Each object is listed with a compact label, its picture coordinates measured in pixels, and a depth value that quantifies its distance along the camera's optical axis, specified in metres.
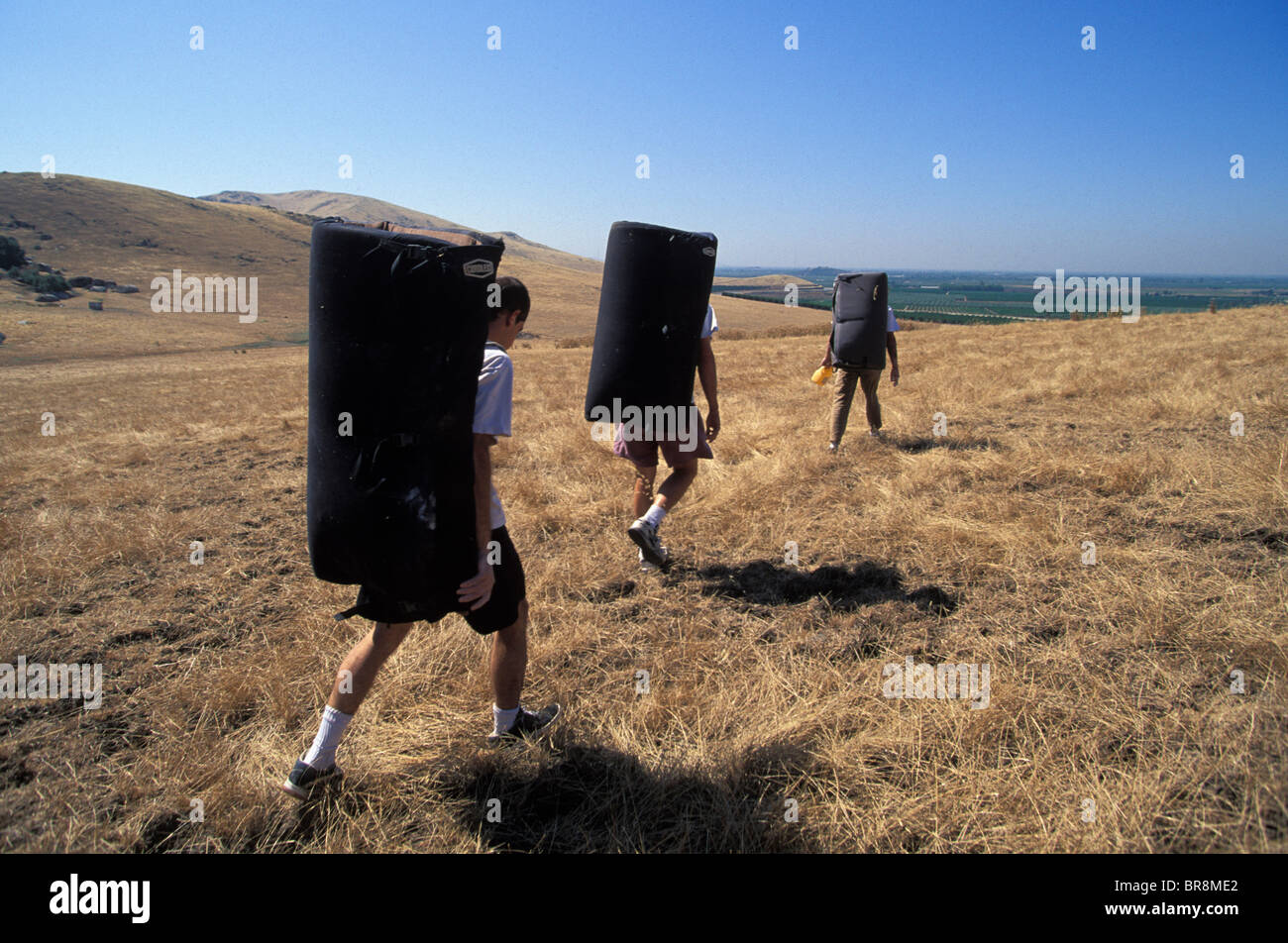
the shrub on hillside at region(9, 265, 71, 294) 40.75
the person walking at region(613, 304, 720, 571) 4.24
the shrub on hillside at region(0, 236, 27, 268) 44.84
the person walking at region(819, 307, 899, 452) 6.90
